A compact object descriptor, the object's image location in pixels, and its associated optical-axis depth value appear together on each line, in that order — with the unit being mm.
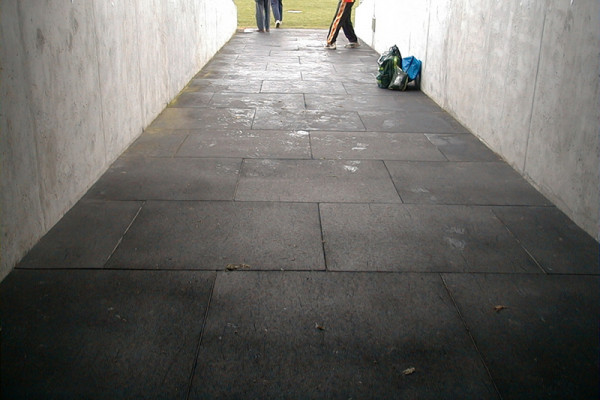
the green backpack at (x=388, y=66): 10422
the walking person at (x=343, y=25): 15262
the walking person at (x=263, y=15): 19755
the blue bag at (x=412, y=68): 10223
